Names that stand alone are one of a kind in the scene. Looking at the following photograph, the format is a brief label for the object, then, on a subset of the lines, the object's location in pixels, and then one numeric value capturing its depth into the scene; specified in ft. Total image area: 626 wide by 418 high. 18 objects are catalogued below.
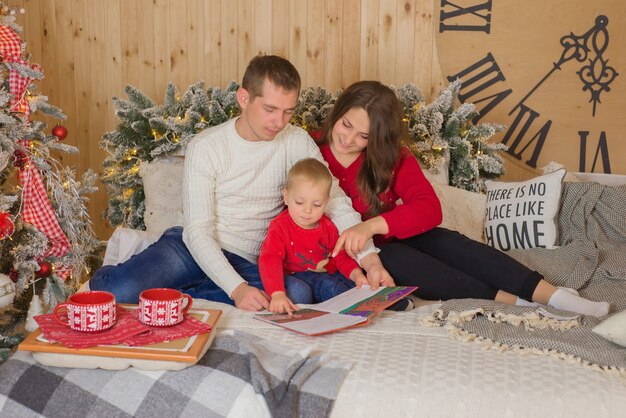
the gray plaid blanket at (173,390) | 4.44
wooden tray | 4.55
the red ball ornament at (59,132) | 7.22
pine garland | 8.14
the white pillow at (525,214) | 7.79
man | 6.32
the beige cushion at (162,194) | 7.90
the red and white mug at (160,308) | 4.95
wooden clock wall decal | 9.81
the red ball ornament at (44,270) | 7.13
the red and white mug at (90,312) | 4.72
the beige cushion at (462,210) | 8.34
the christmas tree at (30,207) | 6.72
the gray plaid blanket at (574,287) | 5.17
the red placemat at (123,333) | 4.63
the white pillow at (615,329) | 5.08
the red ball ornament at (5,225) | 6.46
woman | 6.46
